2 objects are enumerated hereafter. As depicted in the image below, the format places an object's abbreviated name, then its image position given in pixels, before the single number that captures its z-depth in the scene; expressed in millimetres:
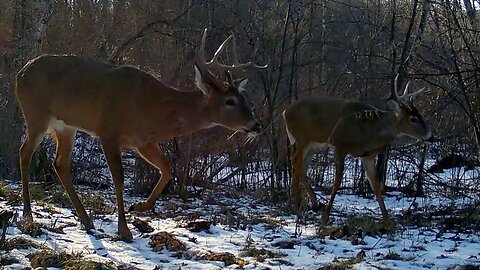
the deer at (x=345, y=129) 10414
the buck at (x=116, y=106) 7812
